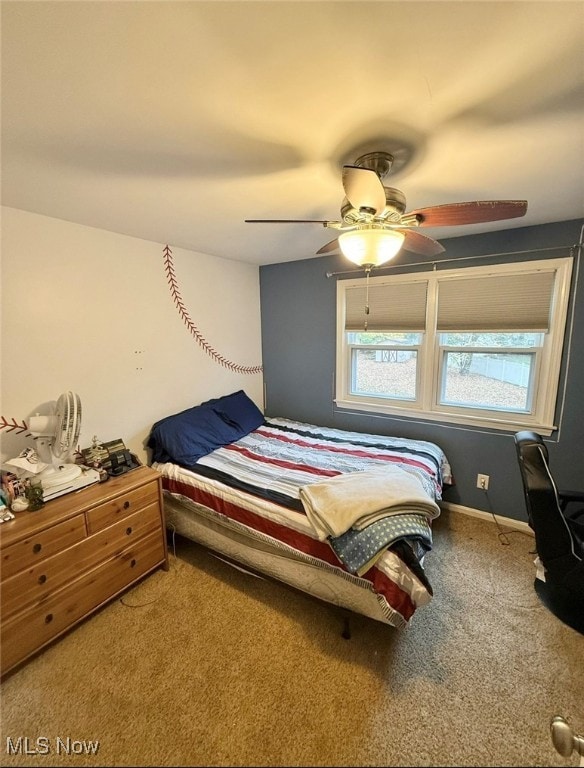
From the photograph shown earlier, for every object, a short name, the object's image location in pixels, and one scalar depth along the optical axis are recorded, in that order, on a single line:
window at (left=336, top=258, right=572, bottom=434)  2.20
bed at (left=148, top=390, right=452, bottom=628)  1.41
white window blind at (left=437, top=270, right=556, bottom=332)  2.17
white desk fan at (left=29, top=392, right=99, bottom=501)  1.65
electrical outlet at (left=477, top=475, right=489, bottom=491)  2.47
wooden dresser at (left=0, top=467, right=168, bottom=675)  1.37
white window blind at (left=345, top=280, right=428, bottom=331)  2.62
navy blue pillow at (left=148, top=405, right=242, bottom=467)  2.32
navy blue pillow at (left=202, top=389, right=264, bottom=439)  2.88
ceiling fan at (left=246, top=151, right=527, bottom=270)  1.20
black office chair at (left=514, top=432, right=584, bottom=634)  1.48
